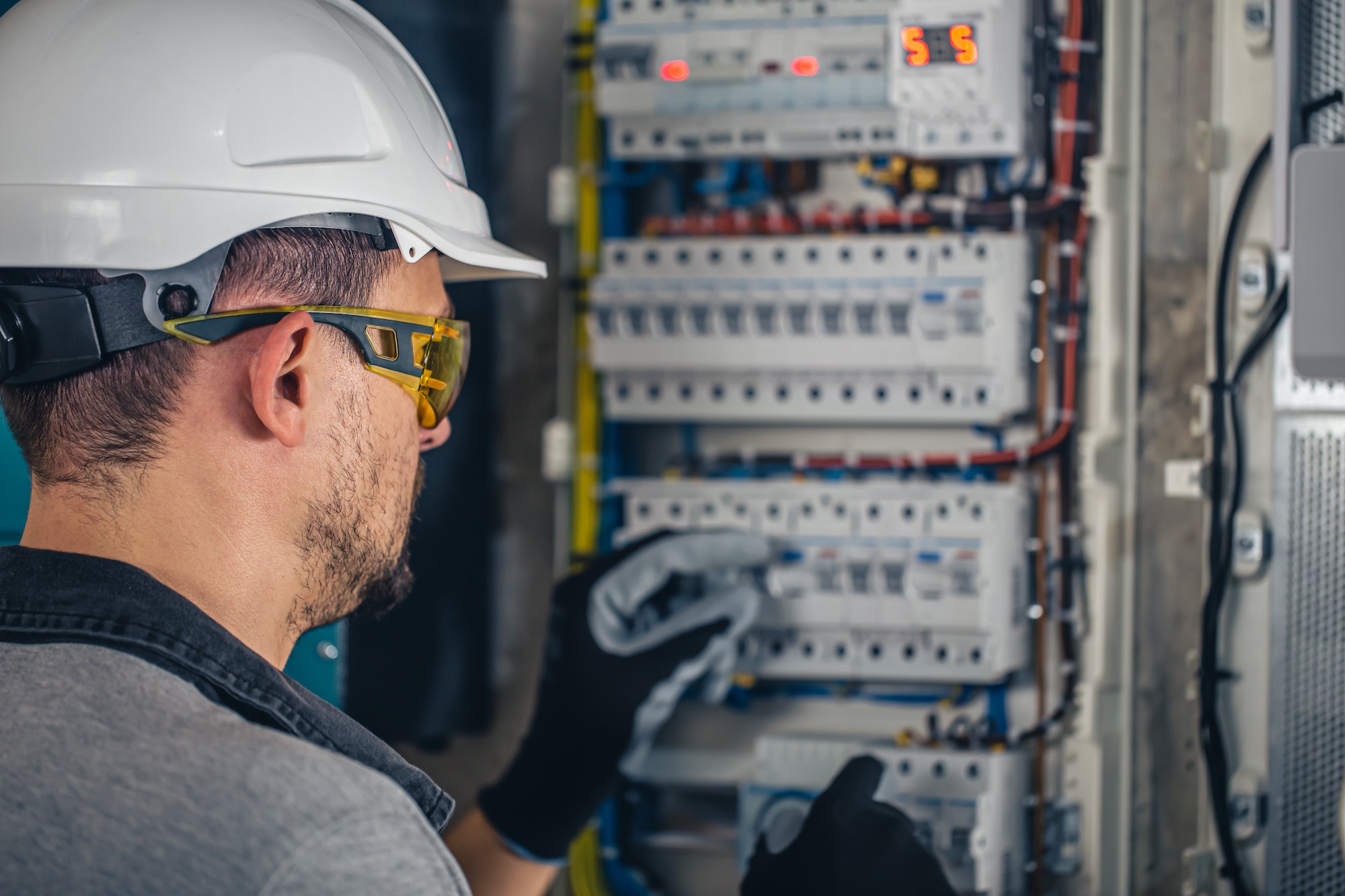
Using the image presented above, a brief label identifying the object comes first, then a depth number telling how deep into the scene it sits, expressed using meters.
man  0.88
